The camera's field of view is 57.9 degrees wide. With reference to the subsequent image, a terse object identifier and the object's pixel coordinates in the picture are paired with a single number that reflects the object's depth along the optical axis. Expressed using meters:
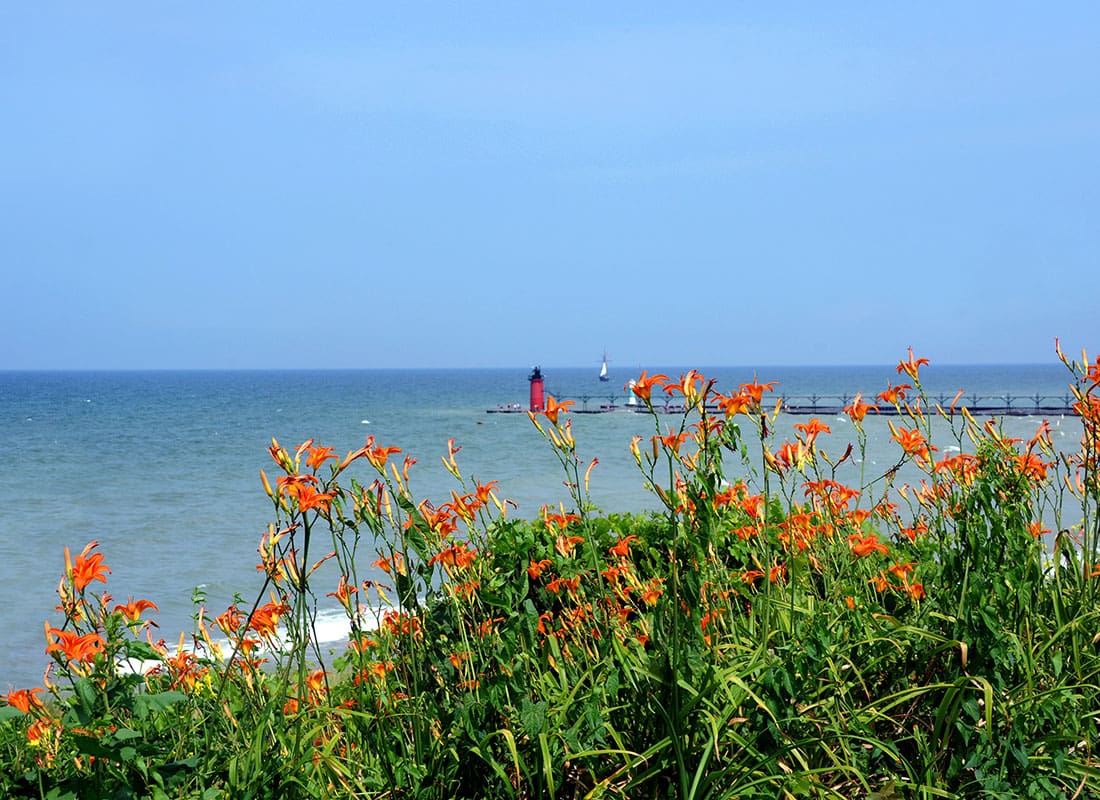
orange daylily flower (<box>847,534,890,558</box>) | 2.94
